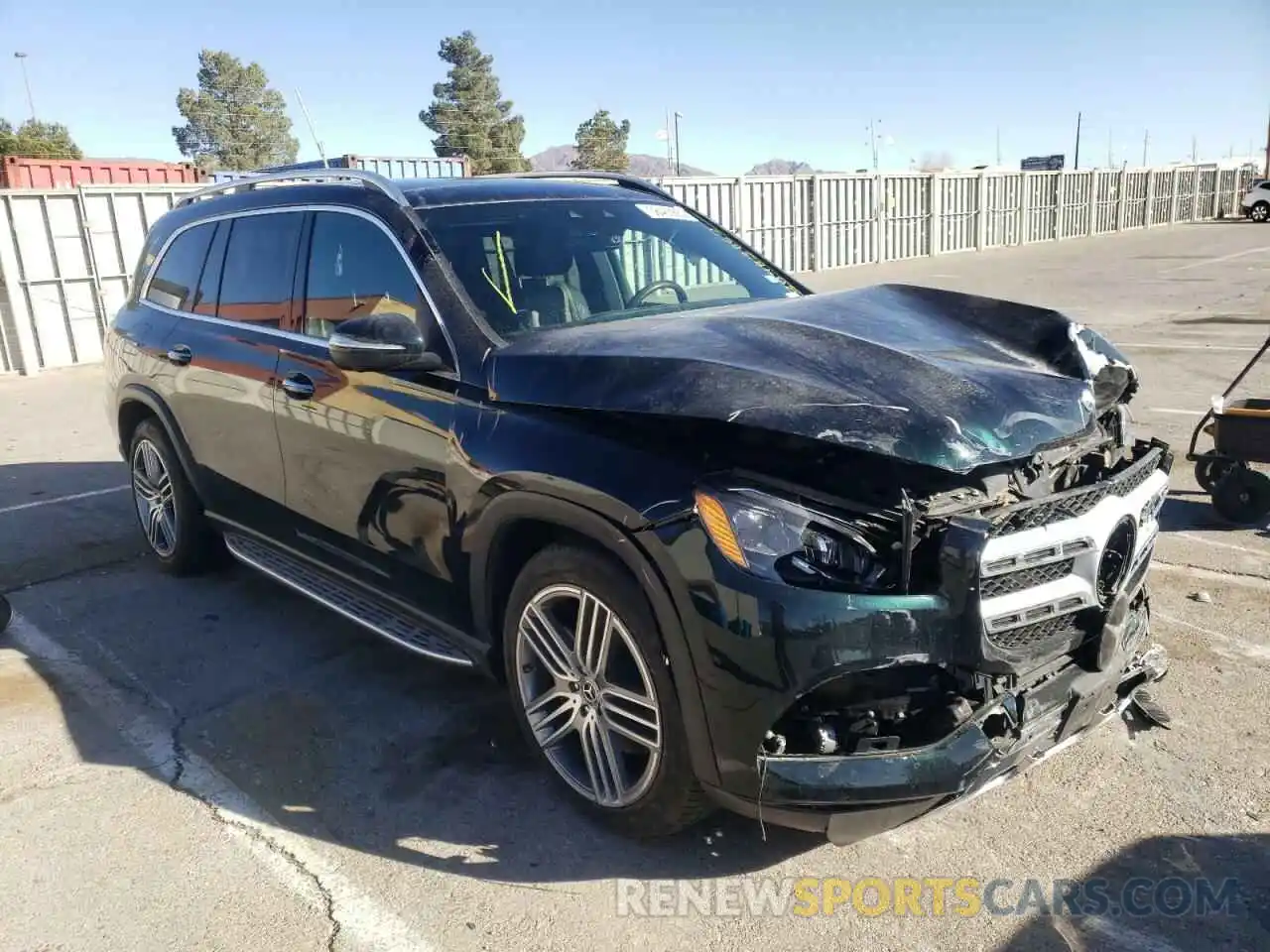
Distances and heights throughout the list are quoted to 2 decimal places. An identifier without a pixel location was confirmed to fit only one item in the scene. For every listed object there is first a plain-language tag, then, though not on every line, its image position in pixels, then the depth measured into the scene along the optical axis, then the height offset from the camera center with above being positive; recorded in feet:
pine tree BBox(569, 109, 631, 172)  234.99 +15.15
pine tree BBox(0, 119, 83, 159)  182.80 +19.64
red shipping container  76.02 +5.39
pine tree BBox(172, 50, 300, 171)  227.61 +26.60
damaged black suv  7.98 -2.64
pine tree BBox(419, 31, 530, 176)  224.94 +22.41
